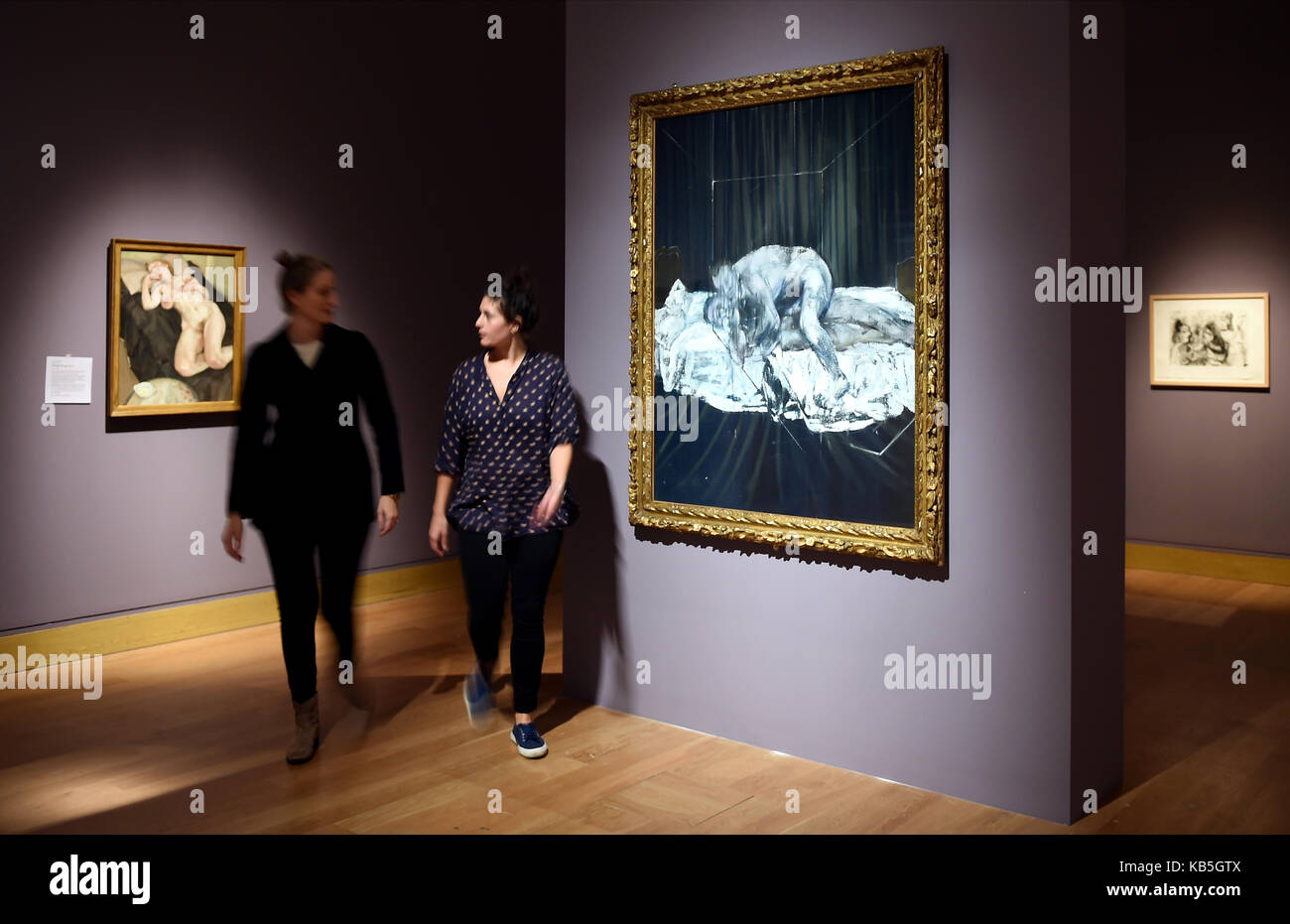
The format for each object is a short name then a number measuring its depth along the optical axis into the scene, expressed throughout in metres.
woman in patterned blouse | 4.62
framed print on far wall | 8.68
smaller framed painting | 6.39
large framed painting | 4.16
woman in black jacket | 4.38
